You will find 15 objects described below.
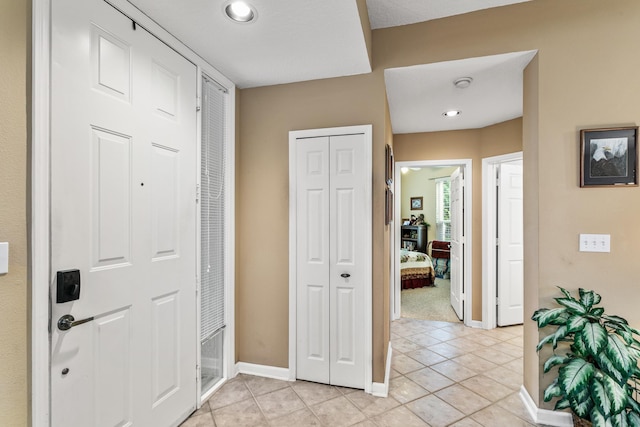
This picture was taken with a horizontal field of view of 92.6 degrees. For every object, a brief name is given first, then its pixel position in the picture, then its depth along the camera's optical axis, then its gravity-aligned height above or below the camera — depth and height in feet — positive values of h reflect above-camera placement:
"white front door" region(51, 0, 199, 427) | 4.43 -0.09
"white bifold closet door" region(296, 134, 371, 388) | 7.95 -1.20
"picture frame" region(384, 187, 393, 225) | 8.14 +0.22
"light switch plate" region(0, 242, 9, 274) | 3.72 -0.53
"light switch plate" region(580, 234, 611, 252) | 6.42 -0.63
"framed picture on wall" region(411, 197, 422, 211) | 27.74 +0.94
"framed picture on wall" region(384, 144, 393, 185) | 8.05 +1.37
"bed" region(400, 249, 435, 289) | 18.84 -3.62
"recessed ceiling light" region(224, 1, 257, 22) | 5.37 +3.67
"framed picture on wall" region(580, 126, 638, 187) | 6.31 +1.18
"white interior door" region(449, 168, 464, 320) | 13.43 -1.40
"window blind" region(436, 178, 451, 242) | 25.16 +0.37
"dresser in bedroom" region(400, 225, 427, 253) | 26.46 -2.22
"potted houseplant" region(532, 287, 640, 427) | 5.24 -2.75
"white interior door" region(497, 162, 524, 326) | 12.66 -1.35
